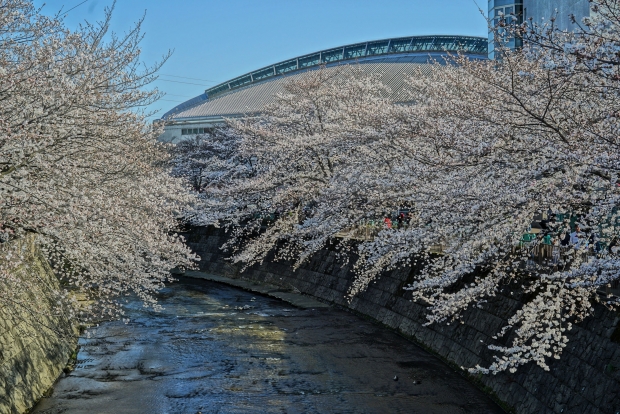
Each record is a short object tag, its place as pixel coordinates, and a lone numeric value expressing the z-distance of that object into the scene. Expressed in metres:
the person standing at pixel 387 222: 25.74
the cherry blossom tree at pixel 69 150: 12.04
